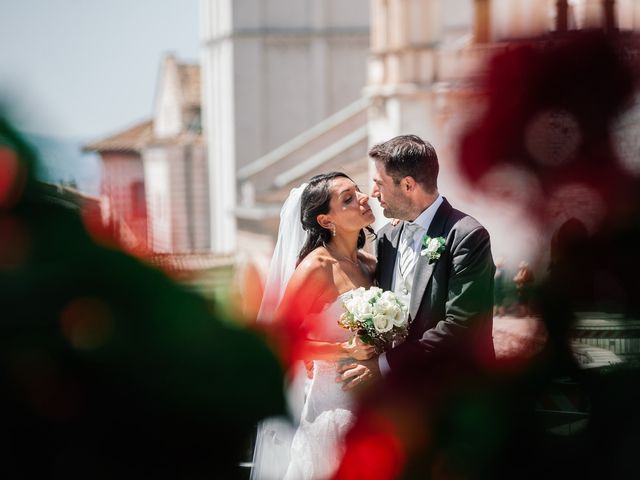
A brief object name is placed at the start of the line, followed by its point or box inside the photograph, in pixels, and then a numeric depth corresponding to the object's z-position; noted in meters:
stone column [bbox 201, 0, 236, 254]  30.86
